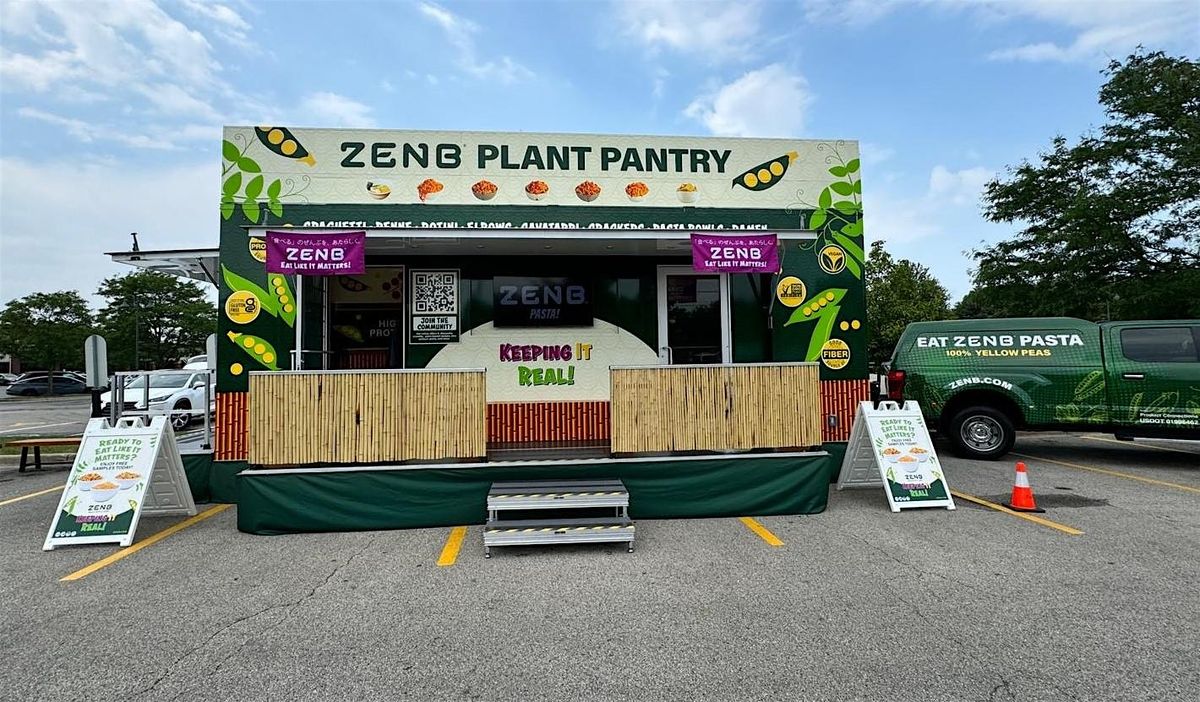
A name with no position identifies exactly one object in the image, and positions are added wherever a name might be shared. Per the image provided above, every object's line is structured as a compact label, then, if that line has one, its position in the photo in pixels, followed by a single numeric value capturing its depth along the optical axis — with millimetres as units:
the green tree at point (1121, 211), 13859
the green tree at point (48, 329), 39594
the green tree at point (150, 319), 41344
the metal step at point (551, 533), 4828
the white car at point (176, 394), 15764
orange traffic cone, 5980
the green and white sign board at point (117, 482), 5258
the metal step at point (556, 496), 5141
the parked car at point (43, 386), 40125
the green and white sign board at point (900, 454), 6066
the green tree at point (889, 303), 23062
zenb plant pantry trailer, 5730
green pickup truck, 8430
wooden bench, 9523
